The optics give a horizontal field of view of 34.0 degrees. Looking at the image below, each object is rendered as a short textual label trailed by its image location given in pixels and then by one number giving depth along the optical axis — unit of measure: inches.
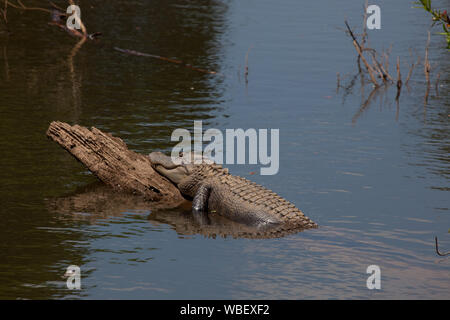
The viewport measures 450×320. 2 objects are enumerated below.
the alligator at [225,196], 376.5
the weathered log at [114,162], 420.5
